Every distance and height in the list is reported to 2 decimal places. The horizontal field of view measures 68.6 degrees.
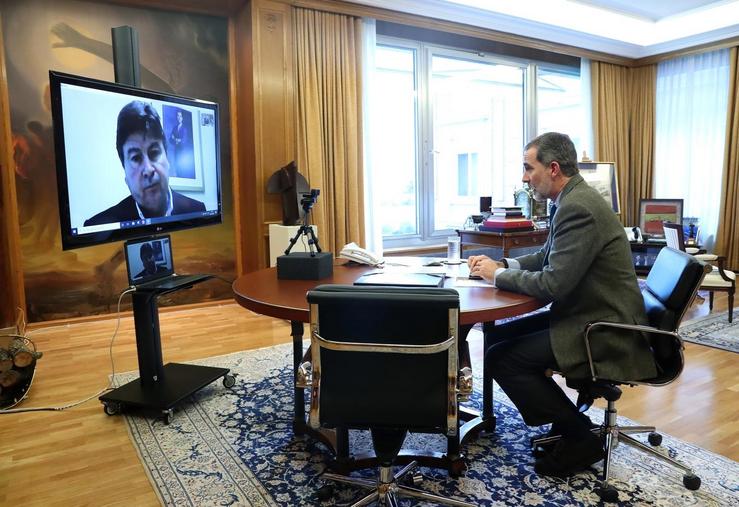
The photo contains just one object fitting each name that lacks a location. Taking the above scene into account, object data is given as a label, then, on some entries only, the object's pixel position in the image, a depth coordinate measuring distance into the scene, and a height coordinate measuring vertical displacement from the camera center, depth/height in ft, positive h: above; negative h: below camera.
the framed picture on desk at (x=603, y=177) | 19.21 +0.76
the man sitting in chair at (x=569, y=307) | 6.07 -1.25
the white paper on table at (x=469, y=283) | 6.76 -1.02
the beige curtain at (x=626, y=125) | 21.94 +3.03
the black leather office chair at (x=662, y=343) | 5.98 -1.66
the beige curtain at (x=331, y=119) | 15.02 +2.46
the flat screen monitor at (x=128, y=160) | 7.19 +0.77
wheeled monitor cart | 8.21 -2.84
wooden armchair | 13.42 -2.05
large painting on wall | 13.00 +3.30
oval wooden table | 5.60 -1.07
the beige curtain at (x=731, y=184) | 19.62 +0.40
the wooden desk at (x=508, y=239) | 14.65 -1.04
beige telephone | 8.26 -0.78
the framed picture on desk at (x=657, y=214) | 18.35 -0.59
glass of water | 8.48 -0.77
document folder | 6.19 -0.90
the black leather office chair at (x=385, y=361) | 4.47 -1.36
